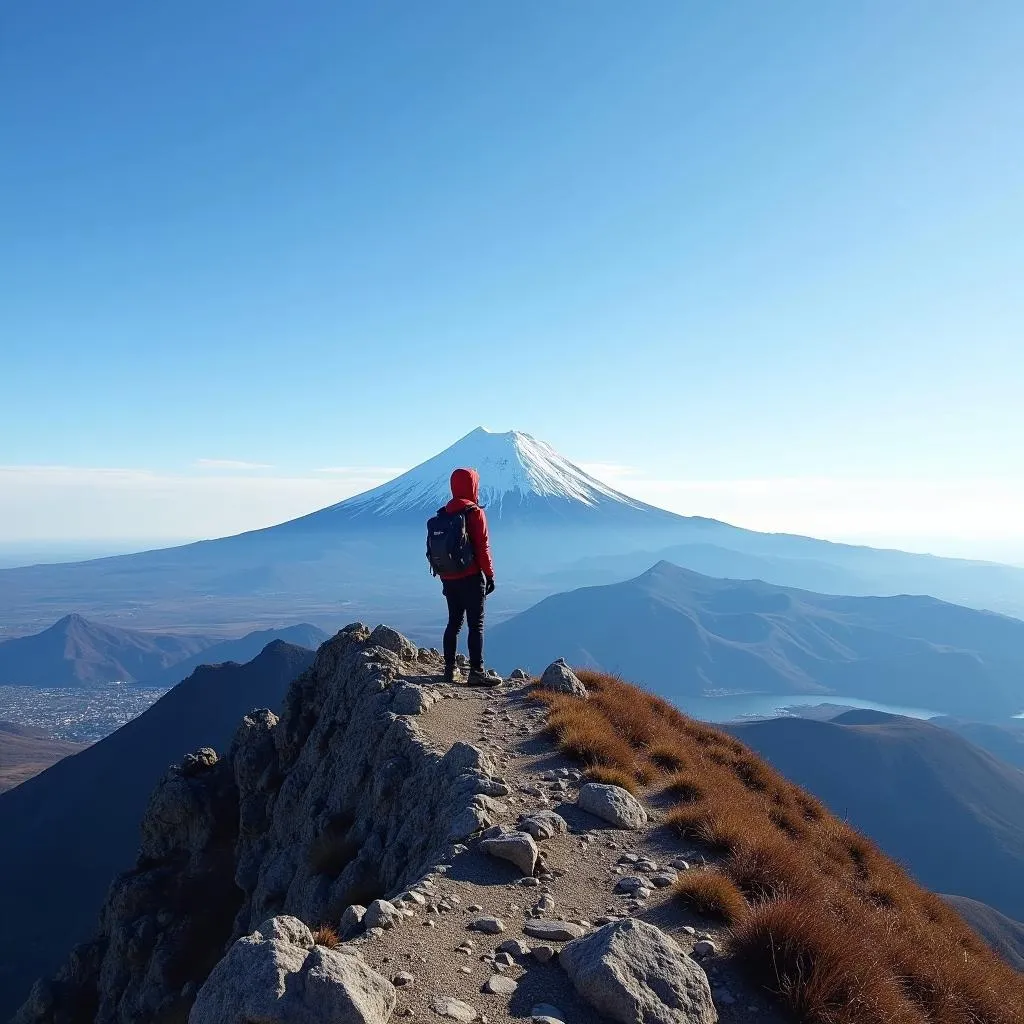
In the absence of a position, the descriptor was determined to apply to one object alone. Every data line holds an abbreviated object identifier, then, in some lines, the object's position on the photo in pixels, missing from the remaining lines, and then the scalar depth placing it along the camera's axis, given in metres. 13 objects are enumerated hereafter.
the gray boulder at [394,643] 15.88
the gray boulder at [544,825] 7.48
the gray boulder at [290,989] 4.11
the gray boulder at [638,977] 4.55
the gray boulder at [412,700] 11.98
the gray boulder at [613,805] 8.10
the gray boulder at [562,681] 13.23
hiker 11.75
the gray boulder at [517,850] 6.78
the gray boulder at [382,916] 5.63
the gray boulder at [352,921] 5.75
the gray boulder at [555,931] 5.59
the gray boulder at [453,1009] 4.50
